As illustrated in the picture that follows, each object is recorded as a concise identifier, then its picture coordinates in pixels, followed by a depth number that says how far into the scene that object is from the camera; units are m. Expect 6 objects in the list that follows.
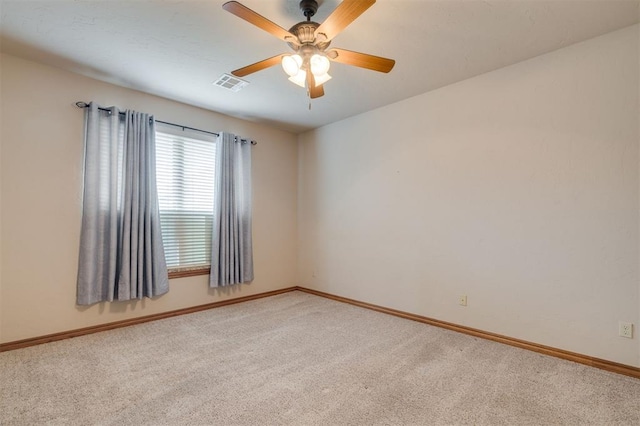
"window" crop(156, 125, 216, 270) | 3.61
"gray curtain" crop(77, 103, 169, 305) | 2.96
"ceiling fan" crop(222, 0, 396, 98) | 1.80
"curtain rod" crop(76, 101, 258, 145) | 2.97
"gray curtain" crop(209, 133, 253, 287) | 3.95
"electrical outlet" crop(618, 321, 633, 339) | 2.24
